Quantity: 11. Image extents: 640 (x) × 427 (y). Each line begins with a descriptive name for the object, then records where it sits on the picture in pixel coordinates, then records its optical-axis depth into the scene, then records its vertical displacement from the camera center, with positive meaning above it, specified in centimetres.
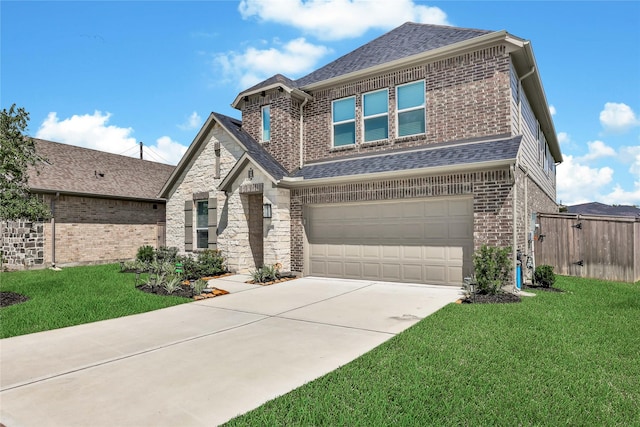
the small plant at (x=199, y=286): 964 -161
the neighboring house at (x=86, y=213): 1603 +64
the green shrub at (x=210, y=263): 1290 -135
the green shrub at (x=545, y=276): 977 -144
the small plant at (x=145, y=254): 1614 -125
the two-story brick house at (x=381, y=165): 1012 +190
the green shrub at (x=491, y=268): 857 -110
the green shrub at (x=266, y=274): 1160 -158
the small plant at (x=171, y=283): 980 -156
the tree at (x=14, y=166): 892 +147
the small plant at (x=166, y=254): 1496 -119
